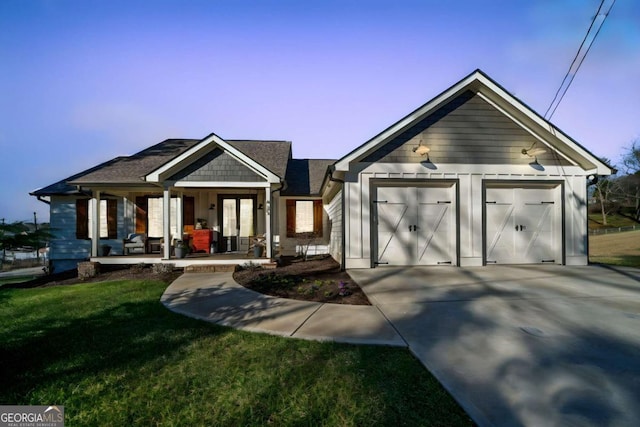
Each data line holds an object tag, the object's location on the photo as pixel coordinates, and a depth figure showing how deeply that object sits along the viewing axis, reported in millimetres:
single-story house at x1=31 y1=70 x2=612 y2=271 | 8391
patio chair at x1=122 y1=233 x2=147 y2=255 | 10188
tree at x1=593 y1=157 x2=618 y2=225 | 32950
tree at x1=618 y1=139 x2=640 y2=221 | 25527
